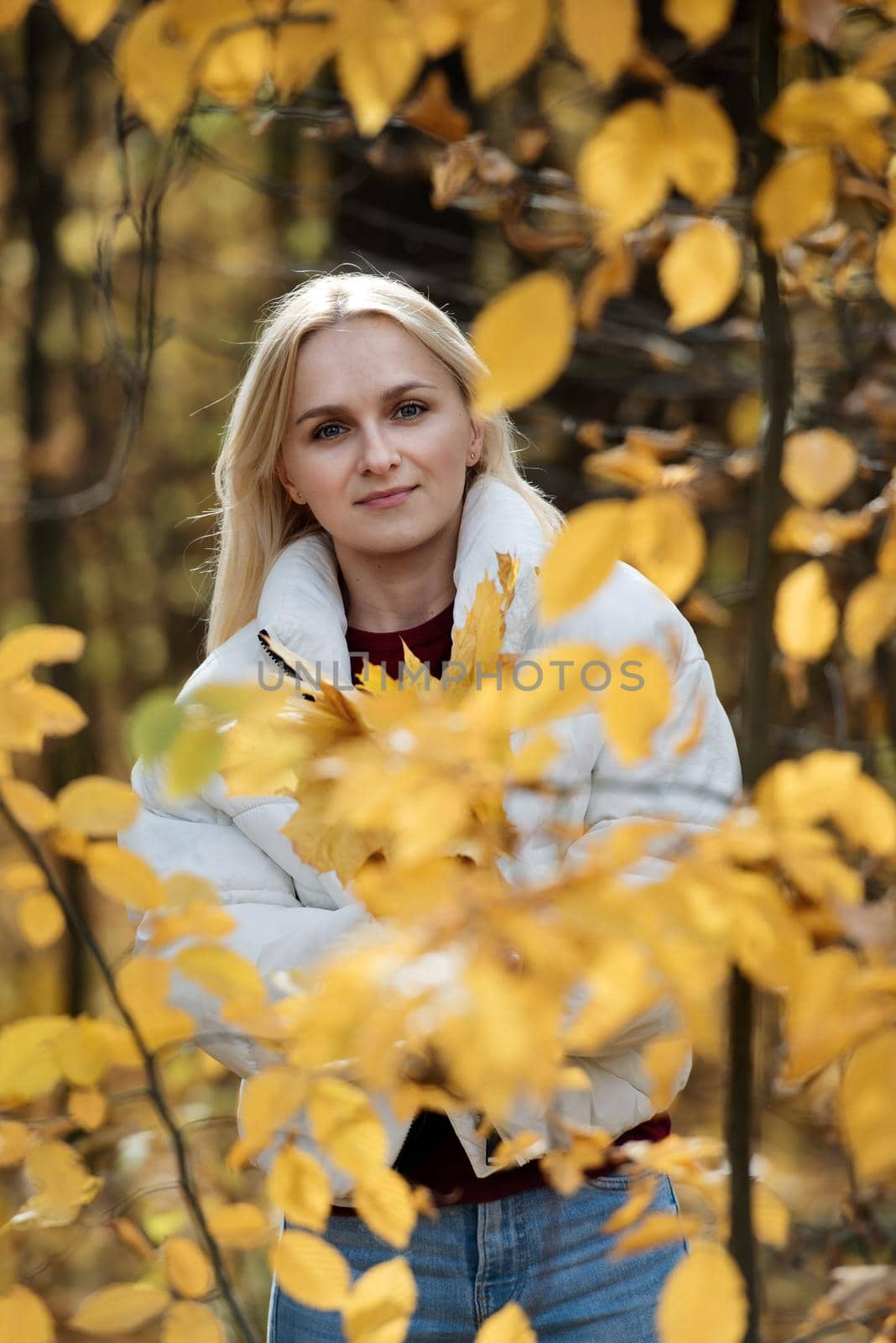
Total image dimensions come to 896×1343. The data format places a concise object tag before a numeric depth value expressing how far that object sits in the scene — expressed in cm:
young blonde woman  368
